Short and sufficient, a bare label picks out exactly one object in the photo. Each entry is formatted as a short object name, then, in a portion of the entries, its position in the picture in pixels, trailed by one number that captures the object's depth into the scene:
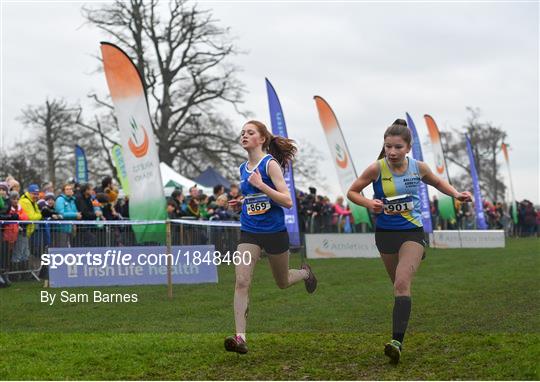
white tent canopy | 29.55
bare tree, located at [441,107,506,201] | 62.03
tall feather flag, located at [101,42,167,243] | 15.84
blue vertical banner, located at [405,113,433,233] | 27.09
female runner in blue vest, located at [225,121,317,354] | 7.00
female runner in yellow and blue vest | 6.85
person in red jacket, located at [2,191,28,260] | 13.35
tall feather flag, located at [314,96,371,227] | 24.45
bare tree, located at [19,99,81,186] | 46.94
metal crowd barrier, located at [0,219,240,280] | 13.44
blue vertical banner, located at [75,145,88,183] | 30.23
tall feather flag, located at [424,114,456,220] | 31.58
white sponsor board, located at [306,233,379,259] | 20.67
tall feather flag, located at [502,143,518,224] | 39.16
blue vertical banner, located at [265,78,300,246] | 20.83
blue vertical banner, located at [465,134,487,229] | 34.12
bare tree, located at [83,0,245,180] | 41.28
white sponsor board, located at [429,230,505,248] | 27.11
